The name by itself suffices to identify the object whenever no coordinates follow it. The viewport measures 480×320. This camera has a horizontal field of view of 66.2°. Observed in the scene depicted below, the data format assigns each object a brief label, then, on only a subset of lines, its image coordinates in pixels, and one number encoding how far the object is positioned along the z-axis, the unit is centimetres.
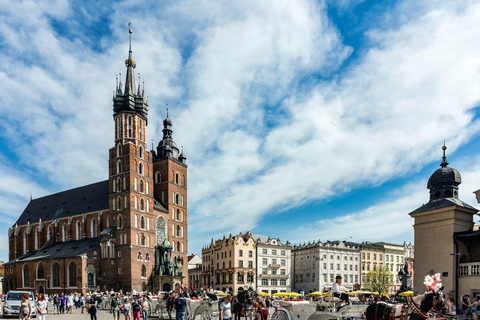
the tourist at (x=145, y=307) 1762
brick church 5041
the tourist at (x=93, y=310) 1848
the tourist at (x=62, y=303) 2953
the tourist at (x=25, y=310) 1305
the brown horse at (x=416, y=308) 827
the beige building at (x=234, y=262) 6506
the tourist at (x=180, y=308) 1393
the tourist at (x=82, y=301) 3157
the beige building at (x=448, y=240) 2609
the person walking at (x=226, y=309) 1302
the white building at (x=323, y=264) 6962
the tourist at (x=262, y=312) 1420
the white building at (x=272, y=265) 6744
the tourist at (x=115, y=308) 1839
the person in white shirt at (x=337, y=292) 1096
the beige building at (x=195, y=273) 8043
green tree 6646
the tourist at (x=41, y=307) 1593
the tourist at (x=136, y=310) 1619
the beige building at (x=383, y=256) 7469
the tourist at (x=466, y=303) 1888
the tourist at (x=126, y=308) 1730
